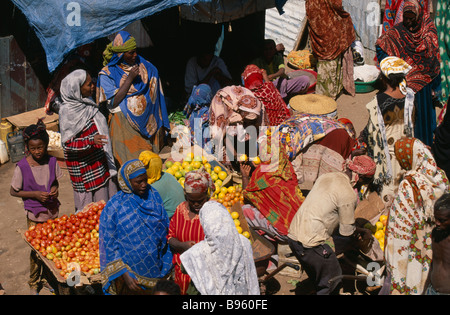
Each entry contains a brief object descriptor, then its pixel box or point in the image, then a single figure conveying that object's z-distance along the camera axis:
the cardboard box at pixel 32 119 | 9.50
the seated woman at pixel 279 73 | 10.09
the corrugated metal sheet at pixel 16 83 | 9.54
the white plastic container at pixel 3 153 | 9.38
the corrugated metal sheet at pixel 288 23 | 13.03
